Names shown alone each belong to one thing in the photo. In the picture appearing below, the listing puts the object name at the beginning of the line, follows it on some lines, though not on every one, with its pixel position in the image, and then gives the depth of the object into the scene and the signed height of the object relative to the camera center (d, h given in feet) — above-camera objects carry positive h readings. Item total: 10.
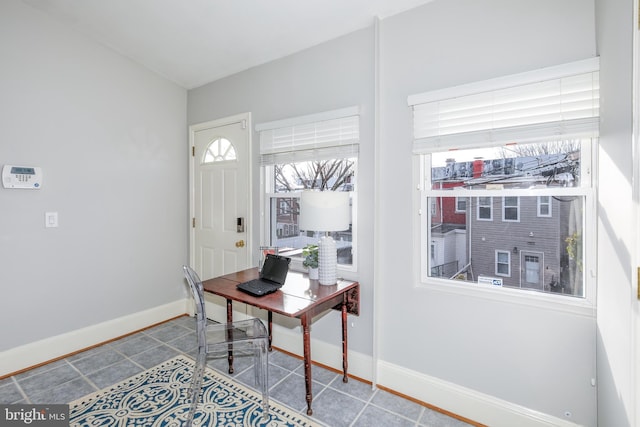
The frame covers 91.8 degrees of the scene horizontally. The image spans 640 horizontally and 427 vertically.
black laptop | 6.91 -1.62
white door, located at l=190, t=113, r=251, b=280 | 9.99 +0.52
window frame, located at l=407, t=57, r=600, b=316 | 5.12 +1.21
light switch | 8.49 -0.21
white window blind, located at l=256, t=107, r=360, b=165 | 7.66 +1.97
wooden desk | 6.07 -1.85
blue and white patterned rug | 6.18 -4.17
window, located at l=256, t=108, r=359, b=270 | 7.83 +1.19
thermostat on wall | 7.77 +0.89
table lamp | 6.81 -0.13
